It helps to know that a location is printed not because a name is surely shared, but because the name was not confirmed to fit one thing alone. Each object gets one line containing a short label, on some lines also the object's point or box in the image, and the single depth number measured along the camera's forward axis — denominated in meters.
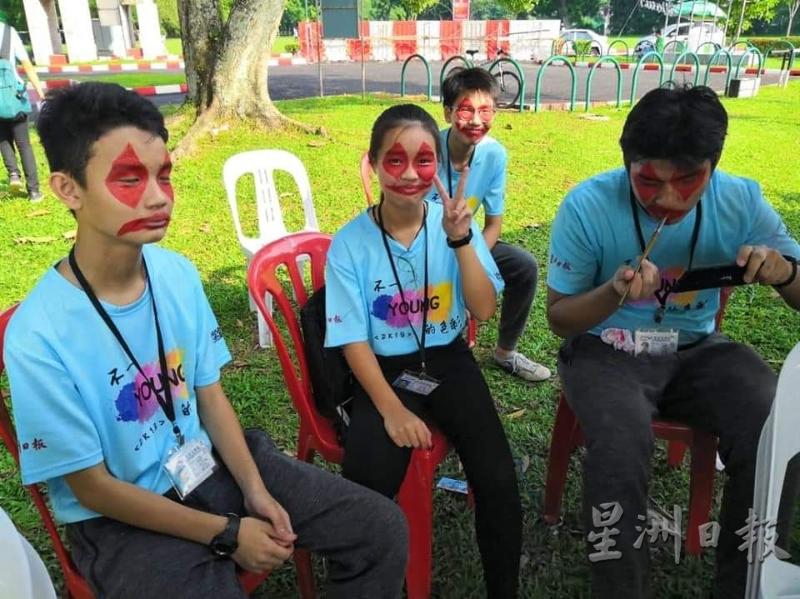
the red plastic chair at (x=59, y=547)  1.51
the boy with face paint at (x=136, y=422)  1.39
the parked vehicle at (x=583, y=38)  24.45
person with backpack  5.37
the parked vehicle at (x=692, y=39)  20.06
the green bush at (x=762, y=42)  24.28
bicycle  11.08
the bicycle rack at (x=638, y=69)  10.08
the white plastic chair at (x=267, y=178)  3.76
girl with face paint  1.85
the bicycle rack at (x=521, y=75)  9.64
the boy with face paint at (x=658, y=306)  1.72
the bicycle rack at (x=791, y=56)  12.53
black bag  2.04
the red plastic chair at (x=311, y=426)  1.86
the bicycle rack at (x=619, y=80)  9.88
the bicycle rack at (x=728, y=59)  11.27
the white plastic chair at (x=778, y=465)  1.42
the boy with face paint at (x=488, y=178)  2.96
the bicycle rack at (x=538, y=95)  10.07
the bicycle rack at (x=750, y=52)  12.30
